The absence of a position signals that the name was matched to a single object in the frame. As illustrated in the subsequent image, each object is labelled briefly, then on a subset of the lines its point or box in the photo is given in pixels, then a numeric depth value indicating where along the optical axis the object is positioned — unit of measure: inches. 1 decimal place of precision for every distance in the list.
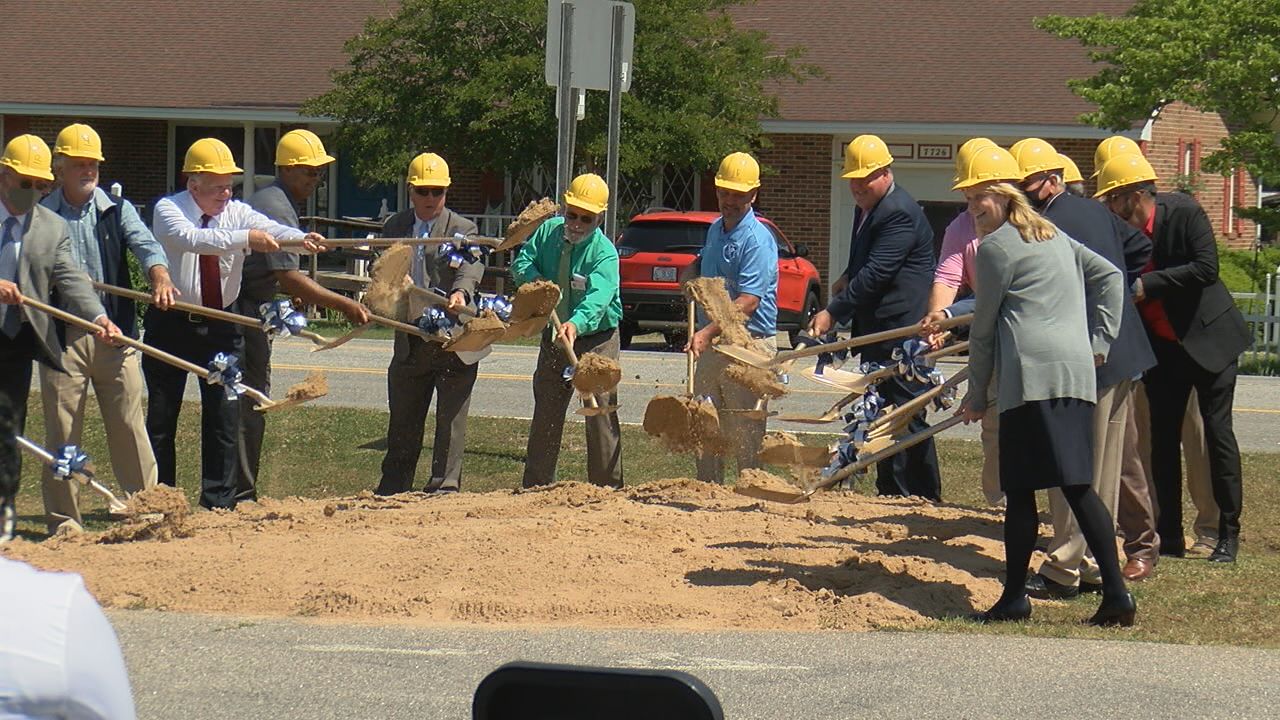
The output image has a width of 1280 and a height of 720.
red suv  1825.8
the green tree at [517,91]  2082.9
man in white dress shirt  754.2
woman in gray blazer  573.3
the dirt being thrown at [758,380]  743.7
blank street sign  963.3
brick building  2330.2
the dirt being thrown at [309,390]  755.4
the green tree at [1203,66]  1804.9
